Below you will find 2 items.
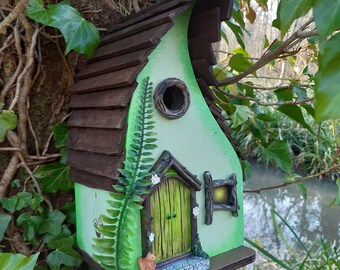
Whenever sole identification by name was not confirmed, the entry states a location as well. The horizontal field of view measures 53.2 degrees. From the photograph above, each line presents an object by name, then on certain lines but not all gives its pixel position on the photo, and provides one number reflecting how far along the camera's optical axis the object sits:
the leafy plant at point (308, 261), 1.03
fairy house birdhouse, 0.53
